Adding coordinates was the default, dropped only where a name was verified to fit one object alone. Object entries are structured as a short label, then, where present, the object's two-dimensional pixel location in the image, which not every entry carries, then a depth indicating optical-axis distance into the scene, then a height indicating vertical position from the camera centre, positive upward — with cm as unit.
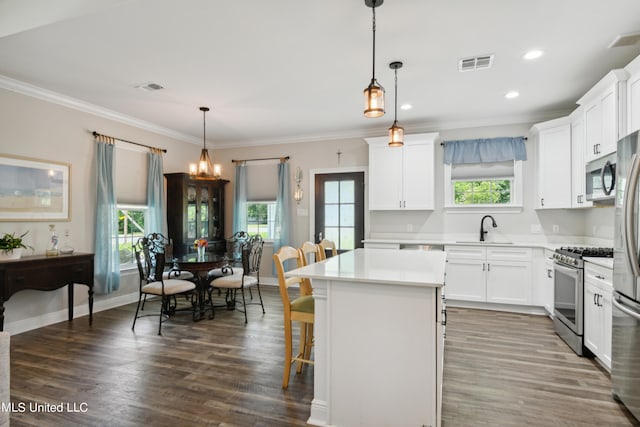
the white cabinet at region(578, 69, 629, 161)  303 +102
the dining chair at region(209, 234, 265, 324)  429 -79
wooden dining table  402 -61
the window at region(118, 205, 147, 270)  507 -24
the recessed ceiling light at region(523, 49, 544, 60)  306 +149
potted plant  341 -34
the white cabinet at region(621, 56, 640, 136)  279 +103
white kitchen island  191 -76
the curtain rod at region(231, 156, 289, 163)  629 +107
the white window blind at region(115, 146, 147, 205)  501 +59
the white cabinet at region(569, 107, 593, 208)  396 +70
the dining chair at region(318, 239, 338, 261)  336 -30
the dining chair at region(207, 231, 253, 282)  447 -59
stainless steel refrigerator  214 -40
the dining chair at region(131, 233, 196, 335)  389 -80
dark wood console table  333 -64
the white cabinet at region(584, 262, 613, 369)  276 -78
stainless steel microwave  324 +41
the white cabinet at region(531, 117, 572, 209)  436 +72
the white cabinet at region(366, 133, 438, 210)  517 +67
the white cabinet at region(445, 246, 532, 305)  450 -75
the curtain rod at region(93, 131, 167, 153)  460 +108
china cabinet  561 +6
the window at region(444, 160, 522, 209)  504 +51
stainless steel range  319 -73
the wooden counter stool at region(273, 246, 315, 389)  250 -72
